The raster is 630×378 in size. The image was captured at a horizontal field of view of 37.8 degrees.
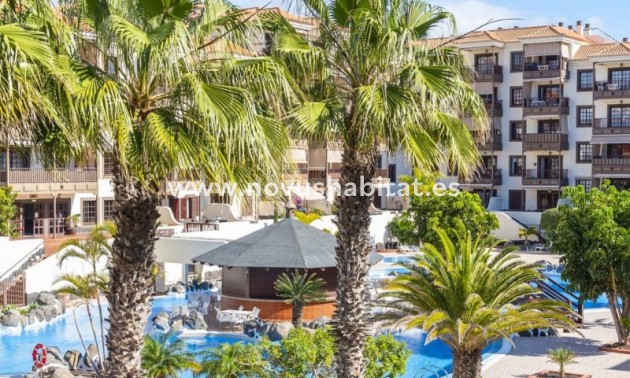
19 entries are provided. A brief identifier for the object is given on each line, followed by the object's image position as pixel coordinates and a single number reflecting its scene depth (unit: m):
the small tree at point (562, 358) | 23.33
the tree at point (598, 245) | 26.39
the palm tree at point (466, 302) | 17.20
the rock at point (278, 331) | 29.80
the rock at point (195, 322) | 32.19
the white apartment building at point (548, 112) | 62.88
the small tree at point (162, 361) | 18.84
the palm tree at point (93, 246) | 24.39
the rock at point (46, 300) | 35.03
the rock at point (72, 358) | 25.65
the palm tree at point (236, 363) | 18.30
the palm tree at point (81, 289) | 24.06
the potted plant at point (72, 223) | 47.53
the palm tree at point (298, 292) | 31.23
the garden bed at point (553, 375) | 23.52
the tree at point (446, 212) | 38.66
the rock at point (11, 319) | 32.56
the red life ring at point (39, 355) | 24.14
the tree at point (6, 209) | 42.12
